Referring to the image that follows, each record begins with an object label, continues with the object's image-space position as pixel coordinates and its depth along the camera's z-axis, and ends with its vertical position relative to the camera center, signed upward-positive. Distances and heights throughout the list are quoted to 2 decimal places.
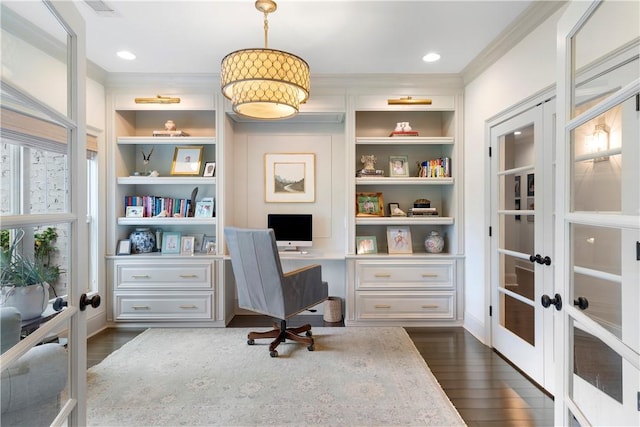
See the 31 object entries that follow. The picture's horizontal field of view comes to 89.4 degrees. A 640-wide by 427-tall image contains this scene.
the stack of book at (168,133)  3.50 +0.87
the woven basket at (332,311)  3.55 -1.09
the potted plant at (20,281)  0.79 -0.18
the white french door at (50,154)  0.79 +0.17
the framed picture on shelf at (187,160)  3.60 +0.59
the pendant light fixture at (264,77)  1.93 +0.83
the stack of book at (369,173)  3.54 +0.43
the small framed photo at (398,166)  3.69 +0.53
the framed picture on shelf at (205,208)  3.54 +0.05
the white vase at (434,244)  3.59 -0.36
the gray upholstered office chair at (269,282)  2.58 -0.60
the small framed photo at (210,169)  3.54 +0.48
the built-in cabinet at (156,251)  3.39 -0.41
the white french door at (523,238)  2.23 -0.21
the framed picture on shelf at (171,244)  3.59 -0.35
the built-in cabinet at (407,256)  3.42 -0.47
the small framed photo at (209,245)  3.54 -0.36
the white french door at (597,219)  0.92 -0.02
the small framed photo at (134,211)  3.50 +0.02
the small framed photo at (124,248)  3.44 -0.37
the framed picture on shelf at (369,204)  3.68 +0.09
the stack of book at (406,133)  3.54 +0.87
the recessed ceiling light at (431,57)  2.96 +1.45
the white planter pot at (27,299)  0.81 -0.23
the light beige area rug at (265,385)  1.92 -1.21
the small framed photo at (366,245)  3.57 -0.37
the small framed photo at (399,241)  3.59 -0.33
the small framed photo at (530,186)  2.36 +0.19
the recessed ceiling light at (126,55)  2.90 +1.45
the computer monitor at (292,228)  3.67 -0.18
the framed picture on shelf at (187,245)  3.58 -0.36
